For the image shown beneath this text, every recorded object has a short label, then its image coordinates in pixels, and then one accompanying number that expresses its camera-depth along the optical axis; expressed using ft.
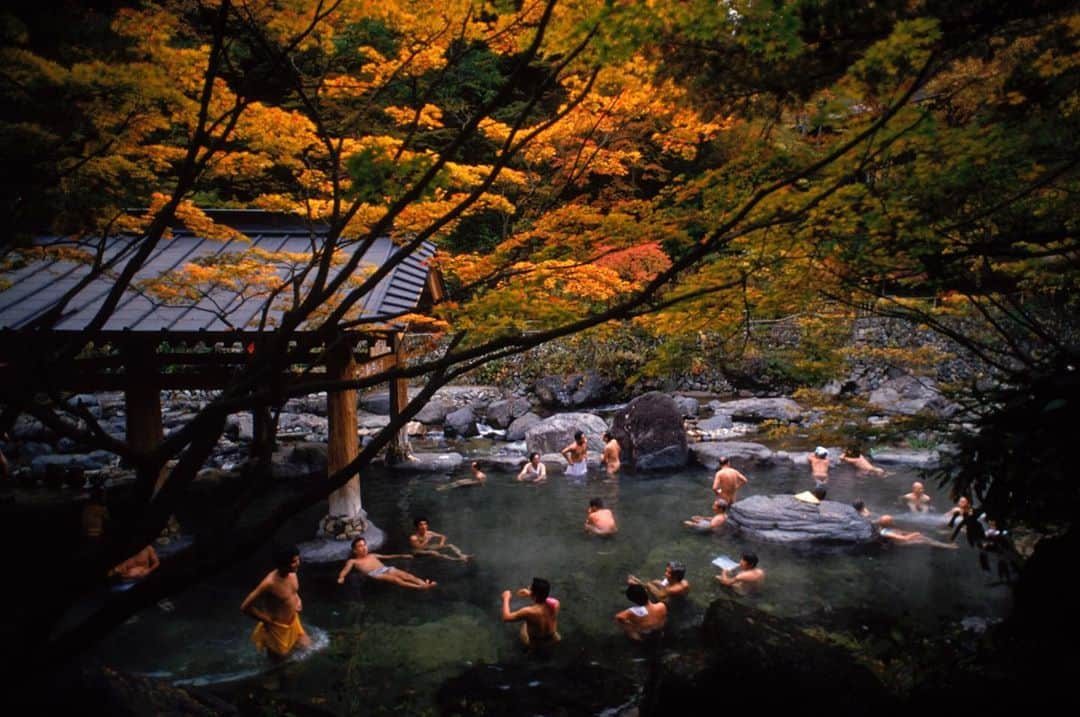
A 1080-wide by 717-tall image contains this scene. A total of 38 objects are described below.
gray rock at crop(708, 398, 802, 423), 57.82
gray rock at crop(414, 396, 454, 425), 60.85
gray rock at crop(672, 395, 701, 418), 60.42
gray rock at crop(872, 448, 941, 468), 46.64
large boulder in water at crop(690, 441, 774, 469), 47.26
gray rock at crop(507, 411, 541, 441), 57.16
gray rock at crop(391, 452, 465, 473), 47.14
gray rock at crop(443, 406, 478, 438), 58.49
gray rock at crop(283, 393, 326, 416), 65.26
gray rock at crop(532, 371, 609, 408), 65.00
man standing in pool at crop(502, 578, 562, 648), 22.63
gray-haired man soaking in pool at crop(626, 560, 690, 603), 26.37
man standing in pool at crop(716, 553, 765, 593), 27.37
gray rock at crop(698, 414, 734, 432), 56.34
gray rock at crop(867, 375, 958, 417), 53.51
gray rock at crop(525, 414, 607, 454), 51.60
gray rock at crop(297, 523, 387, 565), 29.94
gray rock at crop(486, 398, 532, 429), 60.90
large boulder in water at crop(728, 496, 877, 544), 32.17
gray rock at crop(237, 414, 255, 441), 56.44
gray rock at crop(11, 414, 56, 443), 52.24
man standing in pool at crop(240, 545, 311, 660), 21.09
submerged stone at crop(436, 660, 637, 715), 19.47
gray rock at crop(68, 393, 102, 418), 58.58
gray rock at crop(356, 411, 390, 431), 56.71
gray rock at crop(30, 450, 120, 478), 45.39
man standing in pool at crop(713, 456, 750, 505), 37.17
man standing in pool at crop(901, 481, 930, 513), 36.94
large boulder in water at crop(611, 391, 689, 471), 47.32
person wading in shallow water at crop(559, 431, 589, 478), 45.47
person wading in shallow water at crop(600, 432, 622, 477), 45.65
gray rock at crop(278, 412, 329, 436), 57.67
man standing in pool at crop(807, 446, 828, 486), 43.27
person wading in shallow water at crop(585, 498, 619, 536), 34.47
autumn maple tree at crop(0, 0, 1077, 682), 10.57
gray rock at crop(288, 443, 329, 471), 47.01
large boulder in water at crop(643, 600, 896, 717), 15.24
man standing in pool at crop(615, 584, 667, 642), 23.47
